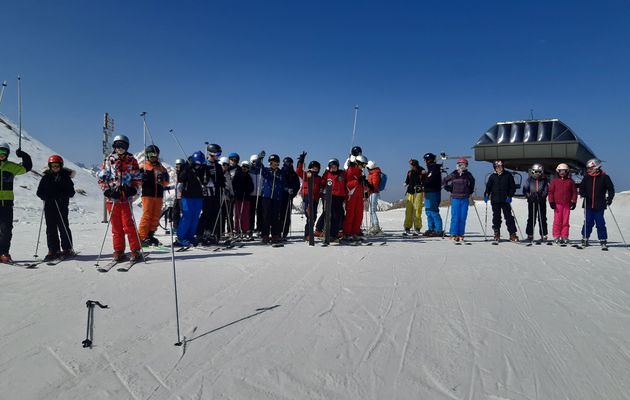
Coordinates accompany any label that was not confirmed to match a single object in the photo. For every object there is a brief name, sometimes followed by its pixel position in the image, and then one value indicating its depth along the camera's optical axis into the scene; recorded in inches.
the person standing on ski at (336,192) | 340.5
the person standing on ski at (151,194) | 311.6
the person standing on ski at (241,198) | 381.7
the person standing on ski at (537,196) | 374.0
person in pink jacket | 341.7
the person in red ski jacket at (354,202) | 351.3
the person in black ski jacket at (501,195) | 362.3
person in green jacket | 234.5
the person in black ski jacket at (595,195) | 322.0
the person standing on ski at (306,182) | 348.6
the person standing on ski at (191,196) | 301.7
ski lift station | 868.6
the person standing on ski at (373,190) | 416.8
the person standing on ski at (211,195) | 321.7
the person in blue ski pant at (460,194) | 351.3
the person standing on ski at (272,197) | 328.8
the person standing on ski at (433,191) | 400.2
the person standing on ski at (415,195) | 418.0
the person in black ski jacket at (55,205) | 249.6
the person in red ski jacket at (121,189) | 231.0
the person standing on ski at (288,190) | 353.0
